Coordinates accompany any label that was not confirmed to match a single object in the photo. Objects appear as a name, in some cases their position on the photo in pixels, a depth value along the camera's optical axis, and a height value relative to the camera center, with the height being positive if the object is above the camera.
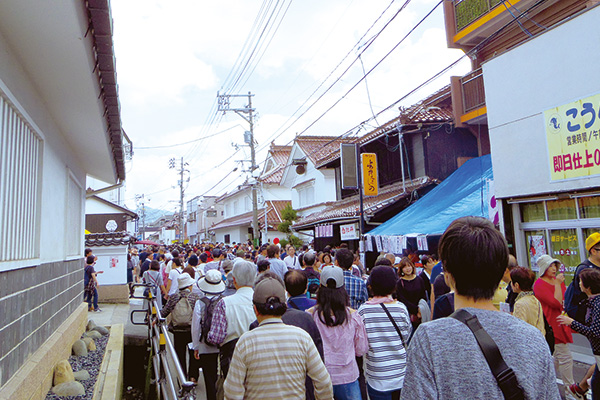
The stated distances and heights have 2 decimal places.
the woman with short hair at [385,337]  3.99 -0.91
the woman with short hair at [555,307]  5.52 -0.95
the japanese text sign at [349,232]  17.92 +0.50
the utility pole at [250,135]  27.11 +7.44
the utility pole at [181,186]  50.22 +7.73
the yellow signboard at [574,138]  7.78 +1.81
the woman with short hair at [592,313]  4.50 -0.85
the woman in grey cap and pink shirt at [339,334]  3.99 -0.85
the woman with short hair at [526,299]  4.88 -0.74
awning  11.84 +1.07
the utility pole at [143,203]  81.21 +9.41
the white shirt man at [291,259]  12.62 -0.39
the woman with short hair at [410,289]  6.61 -0.76
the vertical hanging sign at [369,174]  17.84 +2.85
